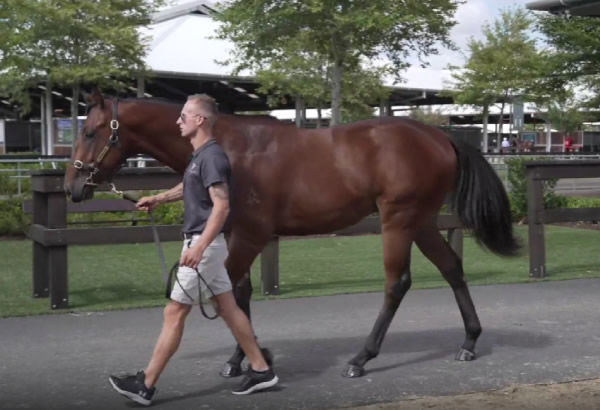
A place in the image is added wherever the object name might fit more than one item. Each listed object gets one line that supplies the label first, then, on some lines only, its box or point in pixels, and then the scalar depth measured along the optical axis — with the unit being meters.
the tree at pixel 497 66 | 42.97
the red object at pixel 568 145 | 50.16
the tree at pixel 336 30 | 27.30
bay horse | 5.81
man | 5.04
